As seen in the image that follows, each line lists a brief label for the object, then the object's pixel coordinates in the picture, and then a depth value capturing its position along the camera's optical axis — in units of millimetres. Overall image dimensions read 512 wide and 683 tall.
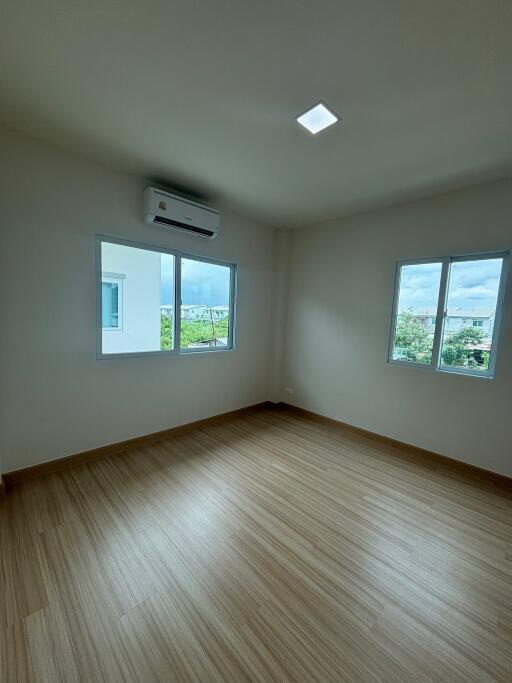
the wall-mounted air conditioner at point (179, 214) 2521
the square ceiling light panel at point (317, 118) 1646
